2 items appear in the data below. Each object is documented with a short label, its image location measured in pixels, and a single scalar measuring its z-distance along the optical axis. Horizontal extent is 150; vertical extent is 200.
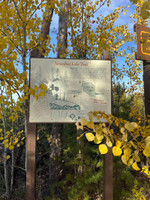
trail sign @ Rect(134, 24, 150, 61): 2.66
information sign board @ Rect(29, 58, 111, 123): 2.10
